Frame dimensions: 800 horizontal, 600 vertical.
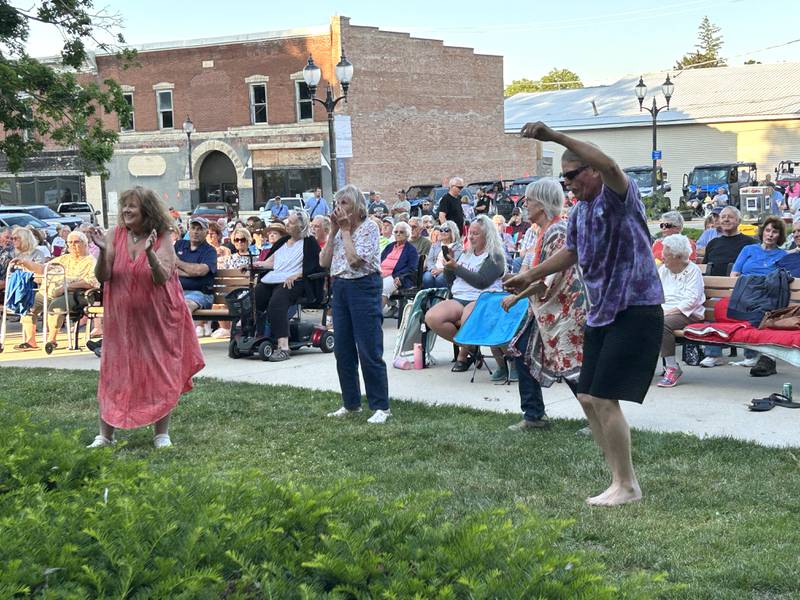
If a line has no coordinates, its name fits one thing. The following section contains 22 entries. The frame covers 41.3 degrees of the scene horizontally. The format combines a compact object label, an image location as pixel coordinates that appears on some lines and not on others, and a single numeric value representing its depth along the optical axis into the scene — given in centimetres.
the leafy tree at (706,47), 10612
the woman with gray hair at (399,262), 1348
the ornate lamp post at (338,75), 2327
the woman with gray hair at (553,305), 726
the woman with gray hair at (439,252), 1235
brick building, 5122
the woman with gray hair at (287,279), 1220
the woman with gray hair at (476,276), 1014
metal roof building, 5625
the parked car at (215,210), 4359
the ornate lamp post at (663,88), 3956
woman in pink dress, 744
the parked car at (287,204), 3914
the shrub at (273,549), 304
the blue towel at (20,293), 1424
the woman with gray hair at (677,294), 952
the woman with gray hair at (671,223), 1098
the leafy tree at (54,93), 2170
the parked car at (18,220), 3443
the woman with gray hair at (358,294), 841
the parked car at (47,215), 3884
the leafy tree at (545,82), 10792
